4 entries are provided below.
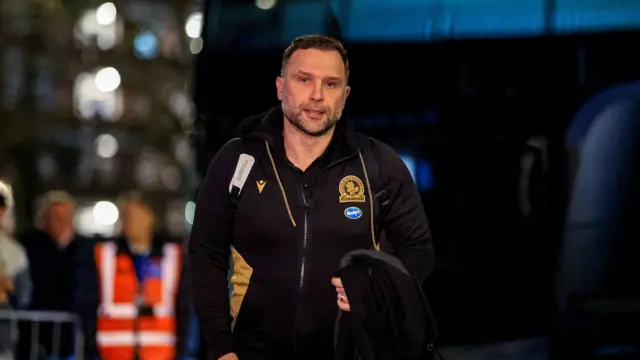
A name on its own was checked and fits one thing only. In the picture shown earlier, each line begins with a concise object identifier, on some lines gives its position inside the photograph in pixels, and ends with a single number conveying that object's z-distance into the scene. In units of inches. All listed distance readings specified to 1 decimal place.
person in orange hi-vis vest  319.9
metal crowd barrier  337.4
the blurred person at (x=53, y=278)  343.9
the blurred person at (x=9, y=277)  320.5
